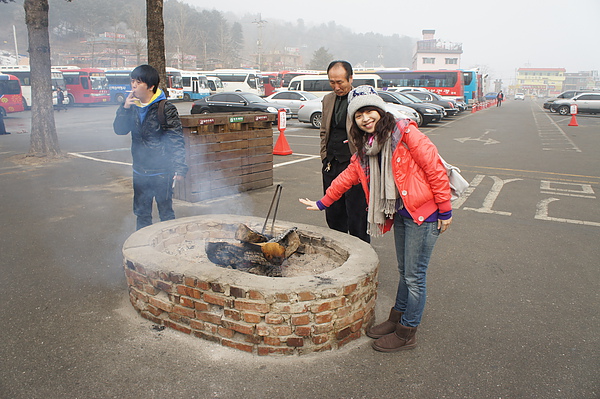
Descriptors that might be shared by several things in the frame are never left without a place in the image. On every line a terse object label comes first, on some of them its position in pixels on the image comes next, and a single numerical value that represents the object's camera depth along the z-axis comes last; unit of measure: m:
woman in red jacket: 2.55
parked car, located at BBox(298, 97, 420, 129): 18.25
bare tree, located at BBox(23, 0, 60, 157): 9.44
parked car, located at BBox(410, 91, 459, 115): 24.94
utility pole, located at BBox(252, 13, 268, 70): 74.76
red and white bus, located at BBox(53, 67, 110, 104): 33.50
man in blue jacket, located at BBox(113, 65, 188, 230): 3.80
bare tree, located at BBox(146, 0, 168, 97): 7.67
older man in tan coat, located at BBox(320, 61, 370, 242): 3.57
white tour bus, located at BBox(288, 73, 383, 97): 25.81
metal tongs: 3.80
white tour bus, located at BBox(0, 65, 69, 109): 29.88
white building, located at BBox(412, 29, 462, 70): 102.38
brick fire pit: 2.67
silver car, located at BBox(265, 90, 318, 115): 21.09
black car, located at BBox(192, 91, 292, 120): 18.34
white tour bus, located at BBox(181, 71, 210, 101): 39.44
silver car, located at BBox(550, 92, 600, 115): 28.72
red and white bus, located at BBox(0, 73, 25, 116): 24.03
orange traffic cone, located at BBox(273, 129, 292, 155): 11.42
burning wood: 3.40
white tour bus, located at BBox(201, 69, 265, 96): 42.34
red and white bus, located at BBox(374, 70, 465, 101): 32.91
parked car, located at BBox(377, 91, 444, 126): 19.23
